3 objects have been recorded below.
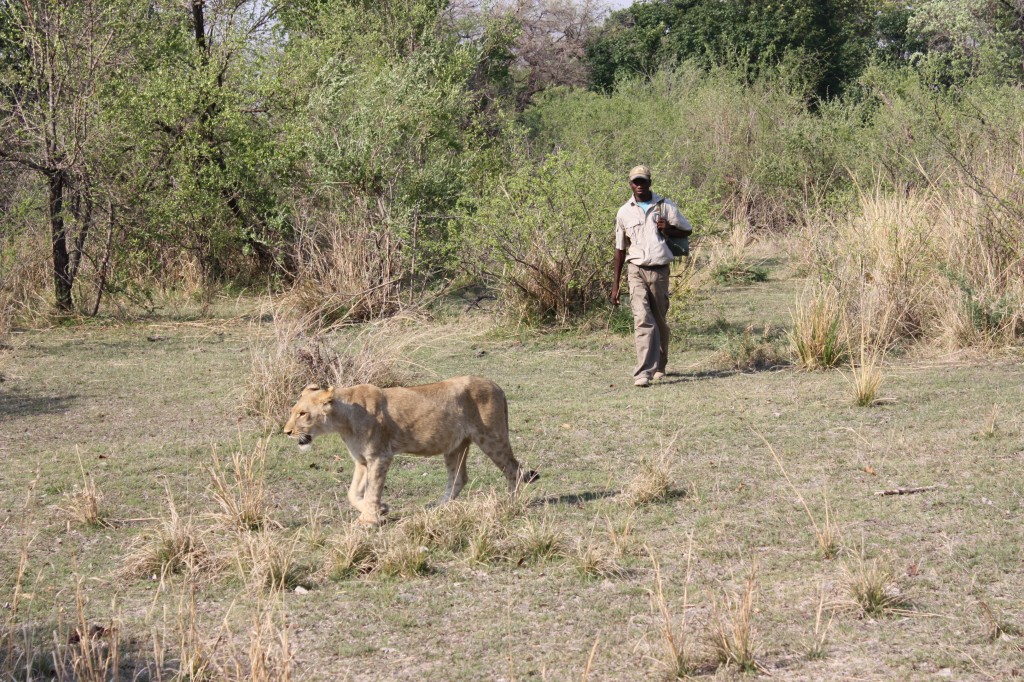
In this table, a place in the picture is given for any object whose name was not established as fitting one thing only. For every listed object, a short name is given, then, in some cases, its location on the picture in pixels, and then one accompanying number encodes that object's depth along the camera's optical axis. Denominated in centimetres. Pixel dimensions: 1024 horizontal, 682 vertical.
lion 1246
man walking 2081
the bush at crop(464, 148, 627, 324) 2730
